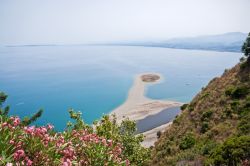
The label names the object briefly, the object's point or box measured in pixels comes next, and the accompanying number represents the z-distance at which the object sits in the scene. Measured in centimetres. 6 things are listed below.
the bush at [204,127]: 2235
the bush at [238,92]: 2397
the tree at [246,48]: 3188
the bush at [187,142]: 2003
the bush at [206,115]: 2395
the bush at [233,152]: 1241
